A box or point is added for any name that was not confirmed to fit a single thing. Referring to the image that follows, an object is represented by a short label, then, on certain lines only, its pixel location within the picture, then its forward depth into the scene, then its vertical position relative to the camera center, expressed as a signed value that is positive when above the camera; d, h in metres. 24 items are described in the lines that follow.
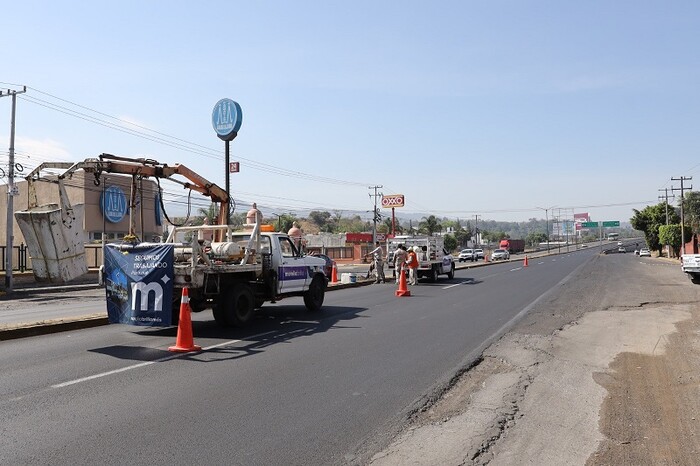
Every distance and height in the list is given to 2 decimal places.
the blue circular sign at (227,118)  23.95 +5.04
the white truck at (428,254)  28.06 -0.79
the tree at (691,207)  78.18 +4.15
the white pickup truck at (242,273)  11.16 -0.70
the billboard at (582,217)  193.00 +6.70
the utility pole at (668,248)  70.78 -1.45
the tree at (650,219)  83.09 +2.56
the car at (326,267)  15.68 -0.76
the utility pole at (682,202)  64.12 +4.20
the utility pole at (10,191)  26.05 +2.40
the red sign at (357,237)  92.26 +0.32
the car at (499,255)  70.50 -2.09
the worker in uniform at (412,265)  24.36 -1.10
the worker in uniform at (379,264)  27.70 -1.21
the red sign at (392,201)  87.19 +5.73
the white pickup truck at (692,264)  24.70 -1.20
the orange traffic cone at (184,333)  9.41 -1.50
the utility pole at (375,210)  80.69 +4.13
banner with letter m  10.35 -0.79
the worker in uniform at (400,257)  24.15 -0.76
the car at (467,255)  68.38 -1.98
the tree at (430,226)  110.31 +2.50
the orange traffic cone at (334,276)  26.34 -1.65
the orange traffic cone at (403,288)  20.16 -1.71
